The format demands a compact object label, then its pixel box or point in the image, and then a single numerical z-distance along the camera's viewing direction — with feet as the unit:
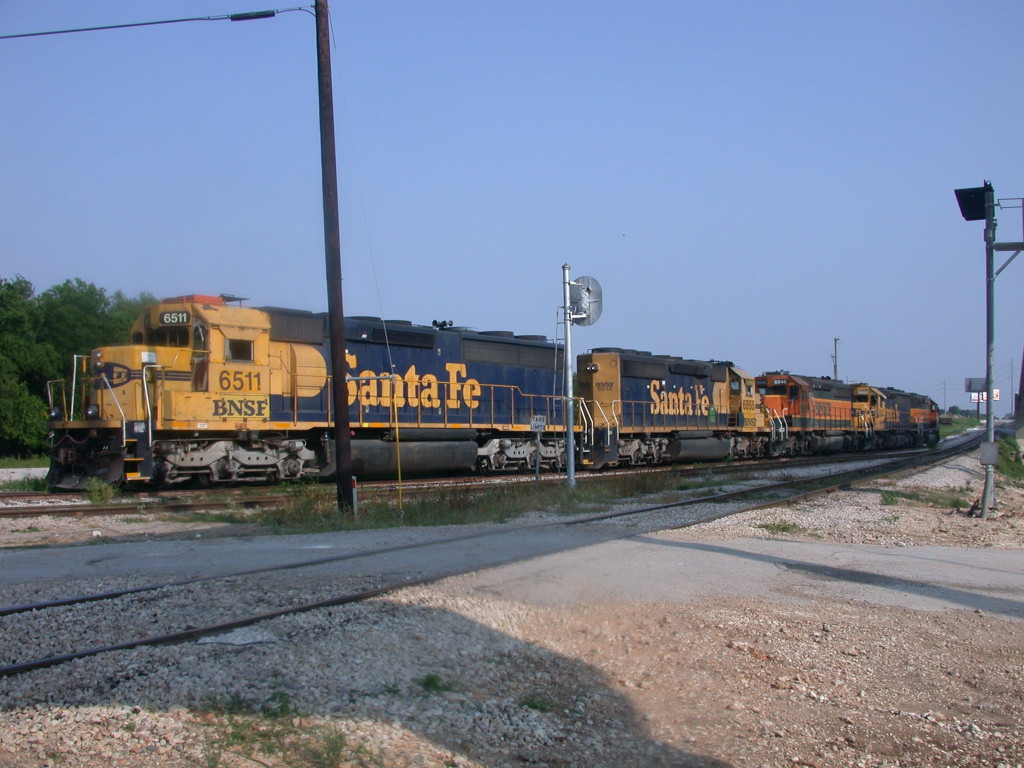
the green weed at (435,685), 16.10
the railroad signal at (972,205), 46.32
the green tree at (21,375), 105.60
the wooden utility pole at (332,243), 41.83
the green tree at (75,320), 135.54
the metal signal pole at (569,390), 56.13
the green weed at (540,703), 15.98
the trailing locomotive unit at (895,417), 142.72
